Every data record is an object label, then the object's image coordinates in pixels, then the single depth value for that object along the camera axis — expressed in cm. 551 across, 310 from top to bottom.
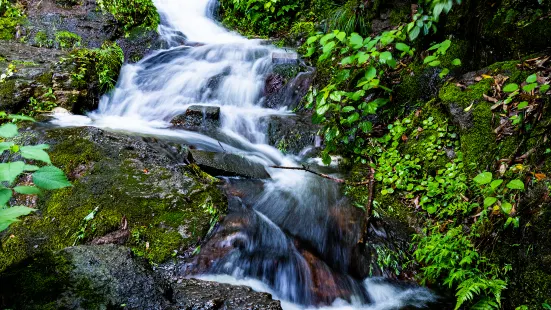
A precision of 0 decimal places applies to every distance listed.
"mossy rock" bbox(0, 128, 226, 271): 298
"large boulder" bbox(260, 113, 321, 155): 544
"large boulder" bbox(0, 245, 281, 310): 162
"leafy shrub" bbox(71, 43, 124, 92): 654
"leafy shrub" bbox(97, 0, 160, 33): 890
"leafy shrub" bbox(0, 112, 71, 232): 126
